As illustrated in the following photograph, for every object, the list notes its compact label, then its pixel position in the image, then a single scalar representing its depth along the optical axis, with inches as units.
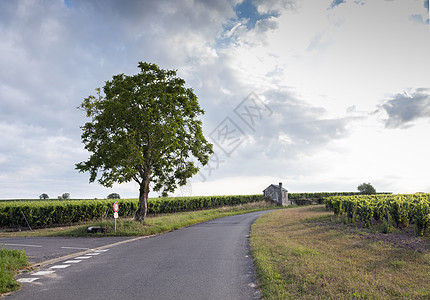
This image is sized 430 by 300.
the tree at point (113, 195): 2756.4
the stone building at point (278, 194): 2691.9
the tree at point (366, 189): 3061.0
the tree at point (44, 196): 3339.1
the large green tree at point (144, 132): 782.5
